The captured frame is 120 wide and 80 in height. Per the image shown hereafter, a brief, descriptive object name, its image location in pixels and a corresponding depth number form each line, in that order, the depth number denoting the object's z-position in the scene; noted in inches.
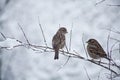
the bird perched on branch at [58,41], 377.8
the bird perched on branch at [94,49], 335.9
